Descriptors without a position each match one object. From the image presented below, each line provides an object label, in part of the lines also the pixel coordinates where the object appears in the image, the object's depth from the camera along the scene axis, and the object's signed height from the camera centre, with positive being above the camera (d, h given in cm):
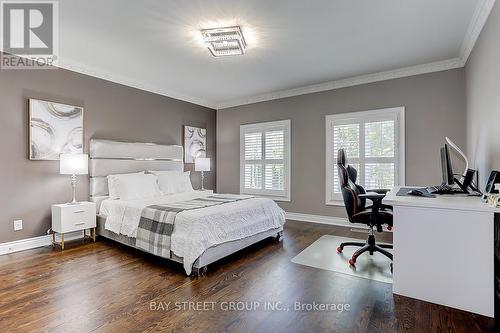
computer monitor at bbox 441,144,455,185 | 251 -3
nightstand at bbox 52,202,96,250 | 342 -71
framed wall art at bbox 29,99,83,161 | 346 +51
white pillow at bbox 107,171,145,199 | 394 -31
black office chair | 279 -52
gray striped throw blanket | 283 -69
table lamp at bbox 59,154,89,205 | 346 +2
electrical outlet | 336 -77
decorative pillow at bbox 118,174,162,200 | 390 -34
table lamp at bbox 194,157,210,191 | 545 +2
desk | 188 -67
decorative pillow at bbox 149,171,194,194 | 446 -29
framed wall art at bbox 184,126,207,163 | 563 +50
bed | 268 -62
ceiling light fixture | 286 +144
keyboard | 253 -25
